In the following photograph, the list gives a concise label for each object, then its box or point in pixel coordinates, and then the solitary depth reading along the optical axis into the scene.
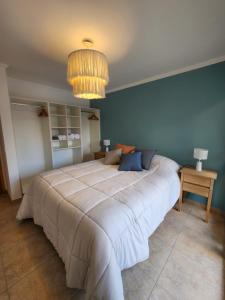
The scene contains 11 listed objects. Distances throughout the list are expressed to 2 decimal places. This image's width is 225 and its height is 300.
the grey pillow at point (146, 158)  2.38
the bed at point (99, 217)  0.99
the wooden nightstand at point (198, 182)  2.01
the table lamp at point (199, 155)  2.05
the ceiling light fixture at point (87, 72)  1.40
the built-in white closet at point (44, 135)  2.95
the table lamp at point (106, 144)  3.69
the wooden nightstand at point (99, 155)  3.67
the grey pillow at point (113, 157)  2.71
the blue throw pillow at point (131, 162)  2.33
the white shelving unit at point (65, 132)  3.26
